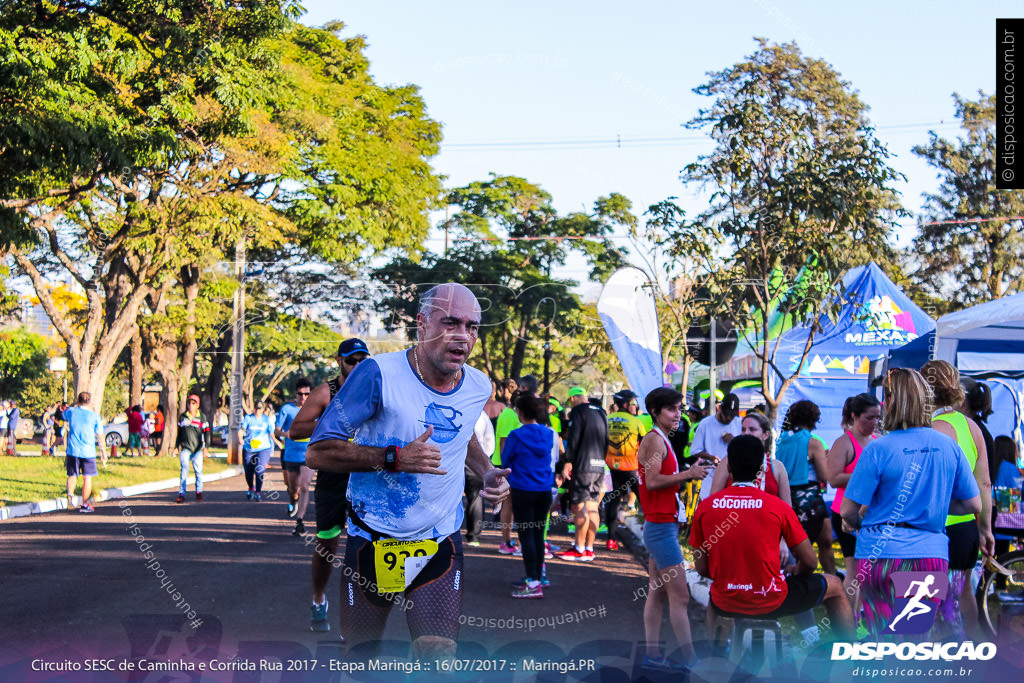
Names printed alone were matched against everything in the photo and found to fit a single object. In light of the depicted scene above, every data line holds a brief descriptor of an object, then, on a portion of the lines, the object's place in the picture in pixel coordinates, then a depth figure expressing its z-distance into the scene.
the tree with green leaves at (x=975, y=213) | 34.81
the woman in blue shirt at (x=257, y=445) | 15.70
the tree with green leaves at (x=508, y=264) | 38.91
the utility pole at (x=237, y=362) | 29.27
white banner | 19.33
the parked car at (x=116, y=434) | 37.94
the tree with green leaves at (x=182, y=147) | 13.56
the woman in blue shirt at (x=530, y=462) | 9.59
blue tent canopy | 17.28
